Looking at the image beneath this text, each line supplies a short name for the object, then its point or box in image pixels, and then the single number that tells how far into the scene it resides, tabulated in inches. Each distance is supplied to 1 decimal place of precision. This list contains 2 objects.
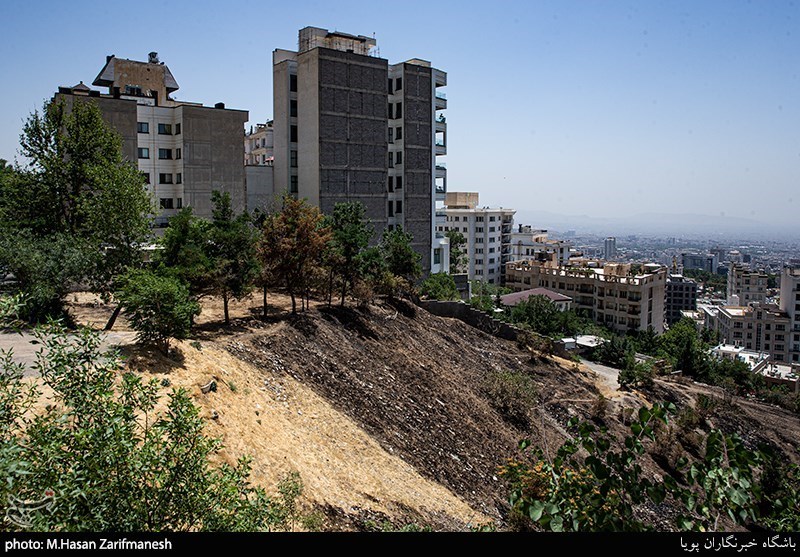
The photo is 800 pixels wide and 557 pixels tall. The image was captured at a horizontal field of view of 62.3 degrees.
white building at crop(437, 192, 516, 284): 3511.3
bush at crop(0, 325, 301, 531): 197.9
